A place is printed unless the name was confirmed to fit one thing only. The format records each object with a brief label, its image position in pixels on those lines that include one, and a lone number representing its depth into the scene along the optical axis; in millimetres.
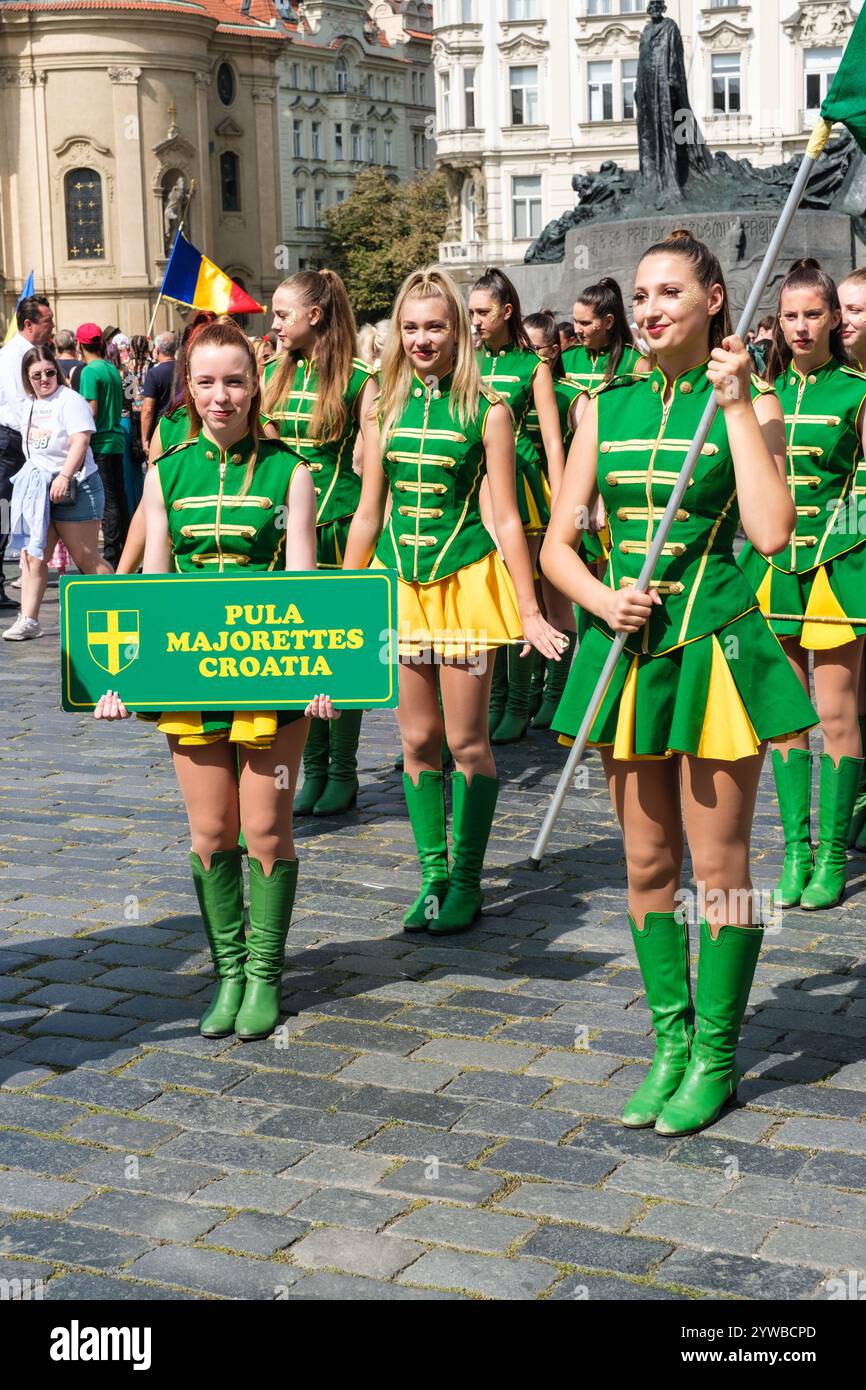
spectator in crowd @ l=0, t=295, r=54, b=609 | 13680
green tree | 79125
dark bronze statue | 24594
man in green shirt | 14984
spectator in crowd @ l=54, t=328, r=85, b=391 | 15289
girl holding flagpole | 4355
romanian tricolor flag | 13398
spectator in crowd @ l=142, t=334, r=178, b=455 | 15938
